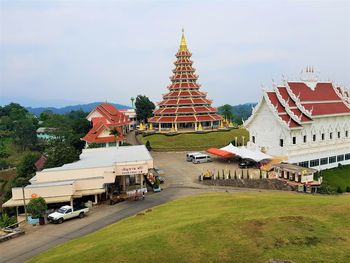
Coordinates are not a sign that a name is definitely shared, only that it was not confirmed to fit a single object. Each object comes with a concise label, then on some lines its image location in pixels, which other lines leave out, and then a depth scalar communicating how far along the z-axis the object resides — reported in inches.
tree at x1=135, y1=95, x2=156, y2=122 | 3833.7
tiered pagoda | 2924.7
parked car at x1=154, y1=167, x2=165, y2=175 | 1889.8
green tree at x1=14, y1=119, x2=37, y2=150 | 3656.5
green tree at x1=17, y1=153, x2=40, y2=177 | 2187.9
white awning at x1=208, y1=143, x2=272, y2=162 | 1874.8
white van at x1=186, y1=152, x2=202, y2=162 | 2164.4
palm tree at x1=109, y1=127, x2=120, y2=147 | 2438.7
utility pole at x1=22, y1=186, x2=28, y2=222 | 1286.3
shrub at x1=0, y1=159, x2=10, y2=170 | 3043.8
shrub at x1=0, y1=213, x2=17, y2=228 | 1211.2
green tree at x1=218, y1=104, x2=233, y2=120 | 4467.5
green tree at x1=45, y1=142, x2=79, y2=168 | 1771.7
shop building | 1339.8
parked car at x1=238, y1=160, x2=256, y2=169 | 1916.5
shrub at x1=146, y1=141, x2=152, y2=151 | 2632.4
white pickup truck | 1206.3
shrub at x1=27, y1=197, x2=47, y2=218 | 1211.2
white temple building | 1939.0
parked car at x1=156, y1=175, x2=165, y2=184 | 1718.3
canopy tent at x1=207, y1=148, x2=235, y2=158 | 2032.5
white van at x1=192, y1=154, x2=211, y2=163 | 2113.7
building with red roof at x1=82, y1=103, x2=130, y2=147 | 2699.3
